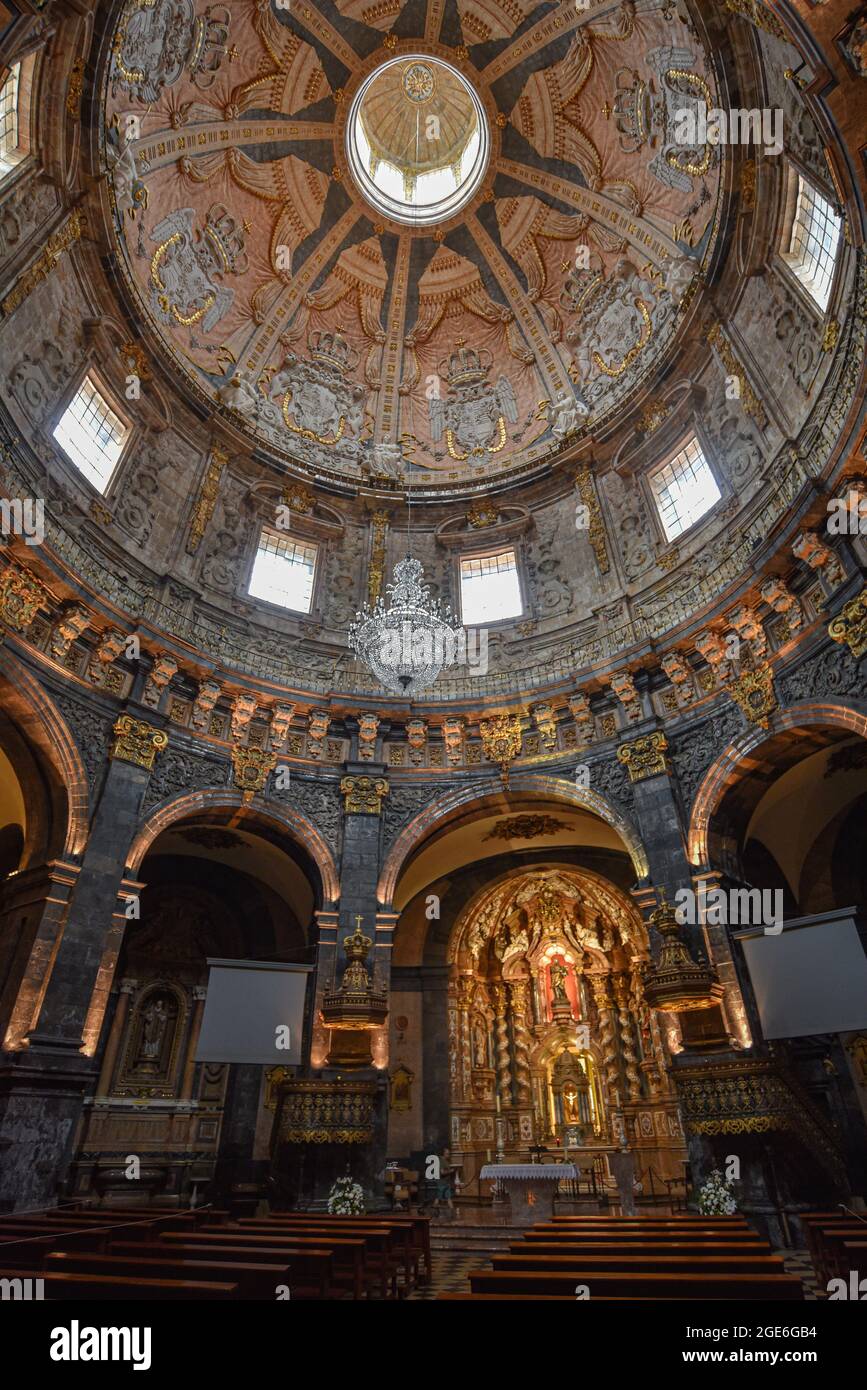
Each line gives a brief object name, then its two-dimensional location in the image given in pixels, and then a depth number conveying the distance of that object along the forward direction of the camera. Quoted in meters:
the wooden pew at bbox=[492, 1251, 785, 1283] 4.80
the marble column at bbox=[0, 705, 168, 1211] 10.38
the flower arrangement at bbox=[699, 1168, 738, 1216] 10.48
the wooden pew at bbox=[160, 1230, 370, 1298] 5.96
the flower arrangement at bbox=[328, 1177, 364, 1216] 11.59
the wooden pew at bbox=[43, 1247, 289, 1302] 4.52
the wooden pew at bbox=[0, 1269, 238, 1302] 4.02
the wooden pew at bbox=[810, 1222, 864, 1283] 5.98
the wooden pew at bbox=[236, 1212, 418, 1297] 7.35
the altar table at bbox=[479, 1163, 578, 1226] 11.93
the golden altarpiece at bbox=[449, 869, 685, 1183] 17.19
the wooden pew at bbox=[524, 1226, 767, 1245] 6.24
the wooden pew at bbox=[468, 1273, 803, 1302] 4.23
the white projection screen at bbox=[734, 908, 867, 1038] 10.96
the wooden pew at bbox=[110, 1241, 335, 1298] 5.28
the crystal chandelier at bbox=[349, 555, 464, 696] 14.72
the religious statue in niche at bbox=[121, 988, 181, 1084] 16.61
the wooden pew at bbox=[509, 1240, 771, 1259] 5.49
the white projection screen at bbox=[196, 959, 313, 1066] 13.34
